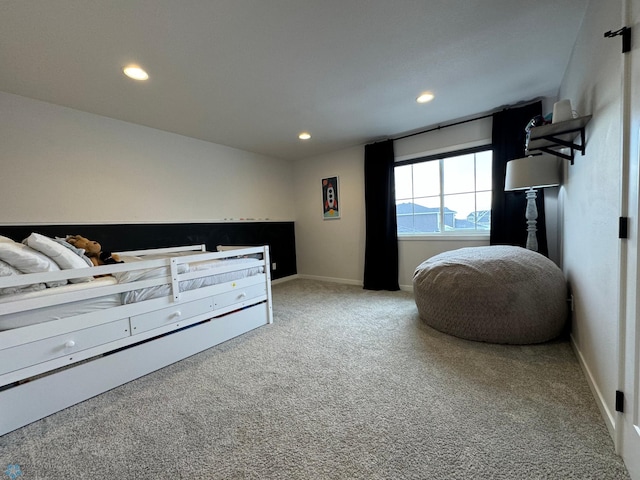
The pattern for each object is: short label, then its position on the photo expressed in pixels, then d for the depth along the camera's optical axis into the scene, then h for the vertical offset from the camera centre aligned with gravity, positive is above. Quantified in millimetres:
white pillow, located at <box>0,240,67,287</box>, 1424 -103
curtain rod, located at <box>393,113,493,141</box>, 3072 +1206
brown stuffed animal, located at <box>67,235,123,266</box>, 2184 -106
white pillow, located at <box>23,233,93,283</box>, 1573 -80
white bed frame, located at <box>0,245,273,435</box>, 1357 -661
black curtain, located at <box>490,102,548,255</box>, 2727 +286
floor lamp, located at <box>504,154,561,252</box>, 2230 +393
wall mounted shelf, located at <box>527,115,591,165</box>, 1592 +550
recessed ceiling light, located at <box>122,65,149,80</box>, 1905 +1217
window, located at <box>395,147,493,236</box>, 3197 +374
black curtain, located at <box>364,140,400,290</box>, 3715 +98
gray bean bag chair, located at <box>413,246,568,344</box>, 1936 -598
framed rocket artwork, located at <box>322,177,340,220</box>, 4305 +469
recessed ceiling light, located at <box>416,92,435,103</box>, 2519 +1231
